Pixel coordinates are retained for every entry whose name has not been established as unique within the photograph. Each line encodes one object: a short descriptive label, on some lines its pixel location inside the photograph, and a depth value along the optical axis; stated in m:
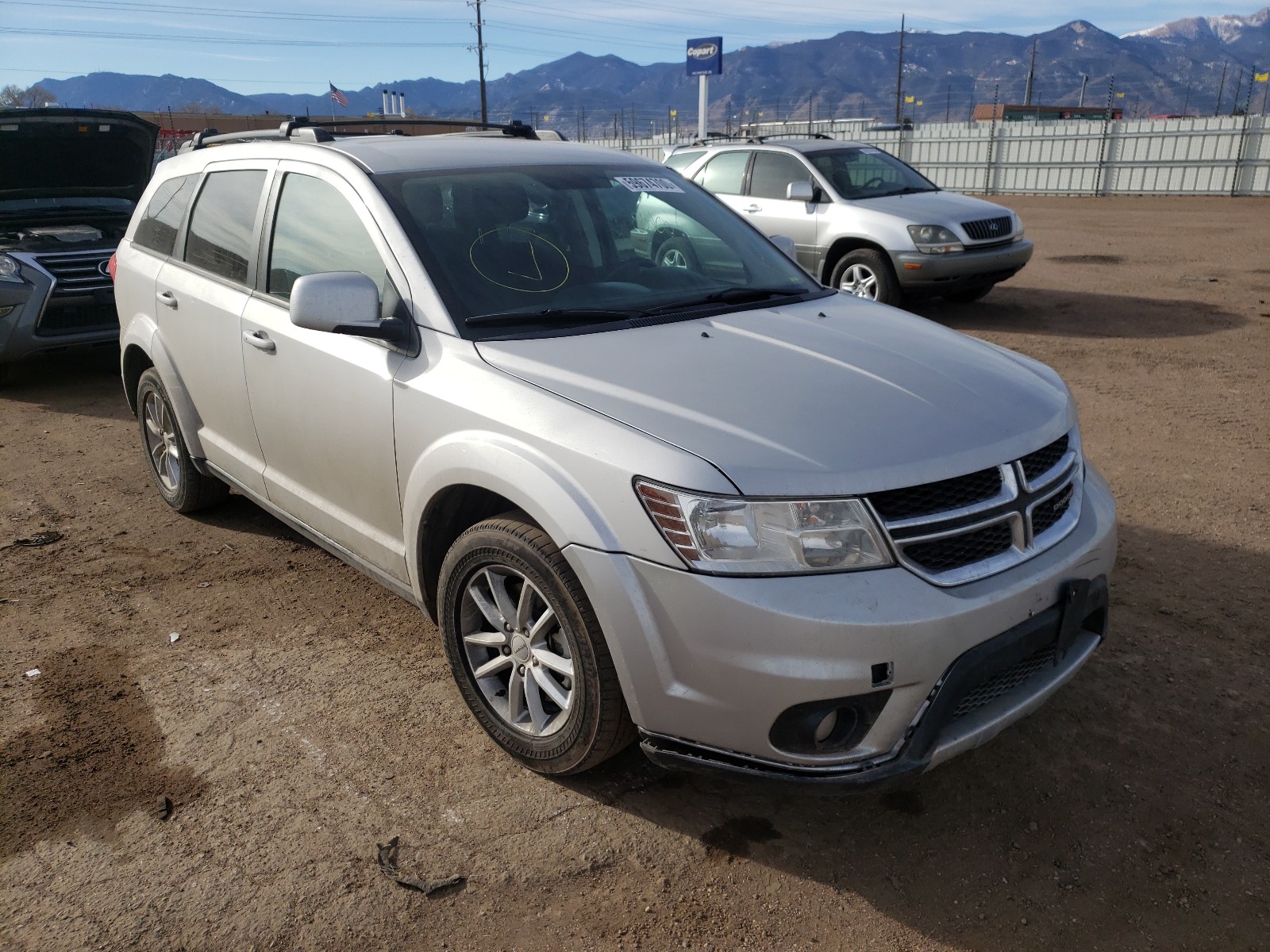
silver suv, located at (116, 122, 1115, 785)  2.32
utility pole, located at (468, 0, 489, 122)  60.09
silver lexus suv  9.30
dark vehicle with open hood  7.56
